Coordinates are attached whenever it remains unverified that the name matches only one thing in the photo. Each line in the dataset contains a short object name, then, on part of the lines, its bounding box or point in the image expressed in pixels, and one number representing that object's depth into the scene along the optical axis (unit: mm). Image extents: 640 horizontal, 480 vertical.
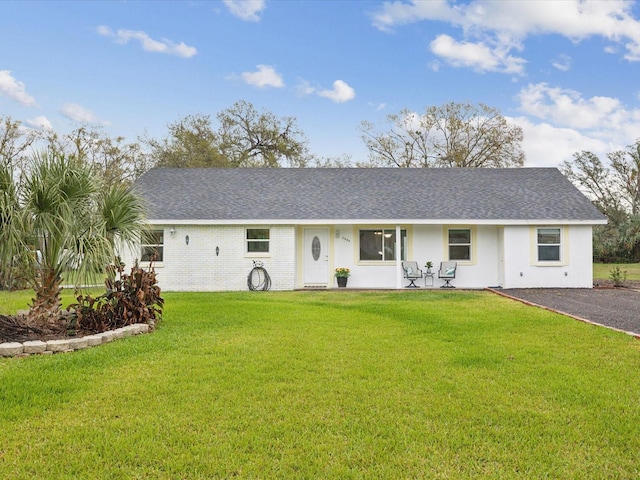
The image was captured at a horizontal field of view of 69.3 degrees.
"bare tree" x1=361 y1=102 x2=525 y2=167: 34875
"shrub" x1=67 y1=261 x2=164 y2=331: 7828
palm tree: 7098
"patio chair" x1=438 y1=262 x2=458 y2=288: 16156
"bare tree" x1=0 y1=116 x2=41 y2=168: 26047
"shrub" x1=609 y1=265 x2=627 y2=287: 16453
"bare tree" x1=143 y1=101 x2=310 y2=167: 36031
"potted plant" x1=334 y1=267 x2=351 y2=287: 16359
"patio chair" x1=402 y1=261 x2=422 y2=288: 16281
